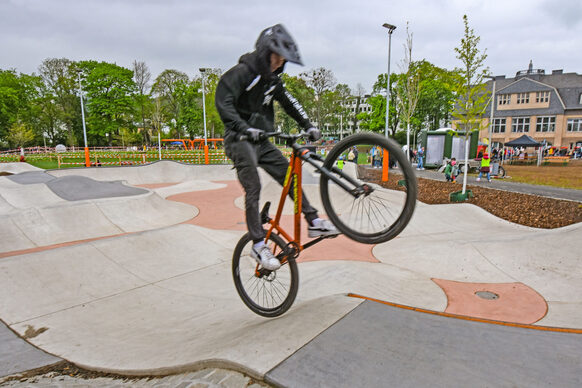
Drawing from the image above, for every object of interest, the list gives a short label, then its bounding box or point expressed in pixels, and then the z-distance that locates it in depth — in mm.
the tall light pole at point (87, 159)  26864
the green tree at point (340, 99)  71625
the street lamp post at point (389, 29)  14530
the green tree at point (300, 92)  68125
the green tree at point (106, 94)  52812
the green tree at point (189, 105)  61531
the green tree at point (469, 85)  11508
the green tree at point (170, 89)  62625
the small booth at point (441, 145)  26734
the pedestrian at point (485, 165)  19062
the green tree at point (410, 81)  18078
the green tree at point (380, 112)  55831
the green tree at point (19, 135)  49062
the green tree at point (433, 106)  58500
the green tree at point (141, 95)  57844
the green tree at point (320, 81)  56281
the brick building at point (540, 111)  51156
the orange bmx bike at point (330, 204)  2512
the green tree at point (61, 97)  56031
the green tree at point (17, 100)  51094
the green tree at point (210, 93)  60438
